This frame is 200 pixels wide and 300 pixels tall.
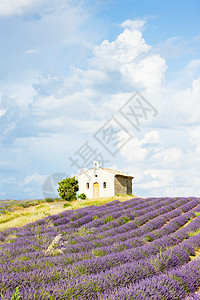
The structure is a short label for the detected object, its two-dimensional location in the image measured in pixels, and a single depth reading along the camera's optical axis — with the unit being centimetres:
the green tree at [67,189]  3022
